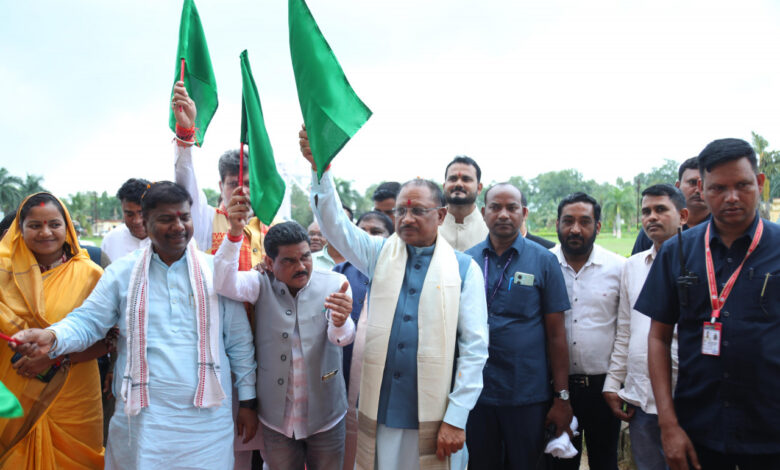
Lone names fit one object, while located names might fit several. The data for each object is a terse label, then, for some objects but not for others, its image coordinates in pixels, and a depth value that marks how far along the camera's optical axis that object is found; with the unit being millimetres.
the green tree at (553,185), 93400
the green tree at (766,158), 32938
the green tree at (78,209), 52328
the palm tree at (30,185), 44262
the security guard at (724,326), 2328
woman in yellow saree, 2969
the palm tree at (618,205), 56938
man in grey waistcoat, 3102
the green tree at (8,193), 42062
